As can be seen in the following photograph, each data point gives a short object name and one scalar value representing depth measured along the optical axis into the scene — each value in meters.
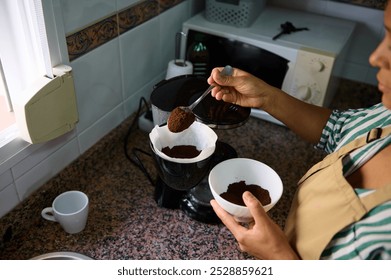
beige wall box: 0.79
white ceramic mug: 0.85
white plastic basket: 1.20
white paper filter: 0.79
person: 0.62
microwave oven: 1.11
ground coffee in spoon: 0.80
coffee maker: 0.87
